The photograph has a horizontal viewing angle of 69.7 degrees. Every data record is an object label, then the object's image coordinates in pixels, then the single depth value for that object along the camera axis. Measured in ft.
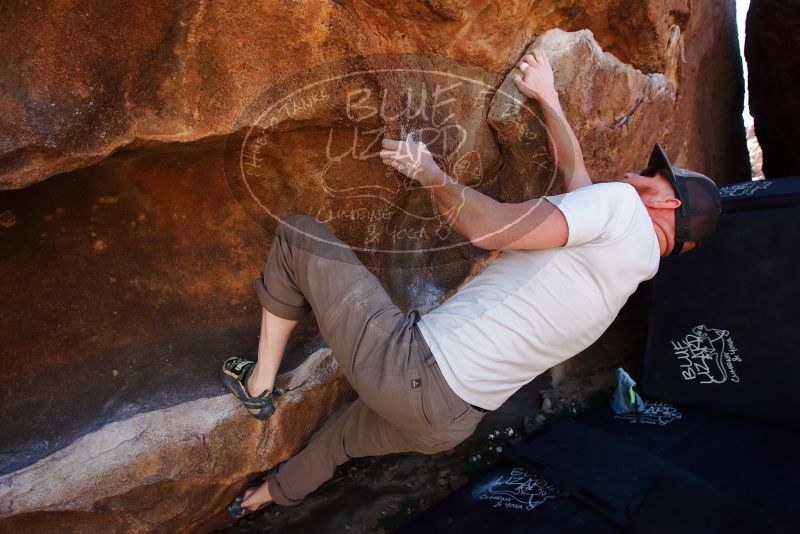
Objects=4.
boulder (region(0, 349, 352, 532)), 4.25
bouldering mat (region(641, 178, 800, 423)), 6.42
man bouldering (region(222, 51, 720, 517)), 4.06
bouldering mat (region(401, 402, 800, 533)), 4.80
